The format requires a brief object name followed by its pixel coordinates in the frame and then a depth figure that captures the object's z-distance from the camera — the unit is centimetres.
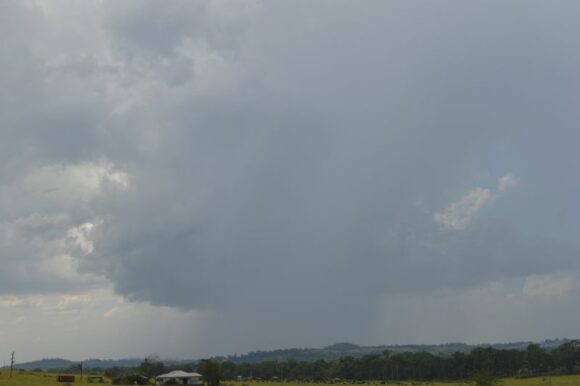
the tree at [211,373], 13988
